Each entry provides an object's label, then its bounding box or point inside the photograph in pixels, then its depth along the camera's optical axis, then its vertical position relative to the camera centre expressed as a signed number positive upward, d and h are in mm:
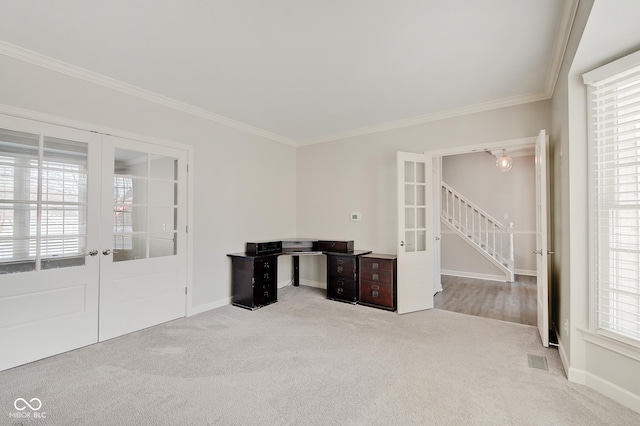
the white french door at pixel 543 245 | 2840 -280
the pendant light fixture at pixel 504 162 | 4964 +939
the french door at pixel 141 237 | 3027 -242
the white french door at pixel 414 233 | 3861 -234
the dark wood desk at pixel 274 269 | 3986 -763
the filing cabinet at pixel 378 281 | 3938 -897
